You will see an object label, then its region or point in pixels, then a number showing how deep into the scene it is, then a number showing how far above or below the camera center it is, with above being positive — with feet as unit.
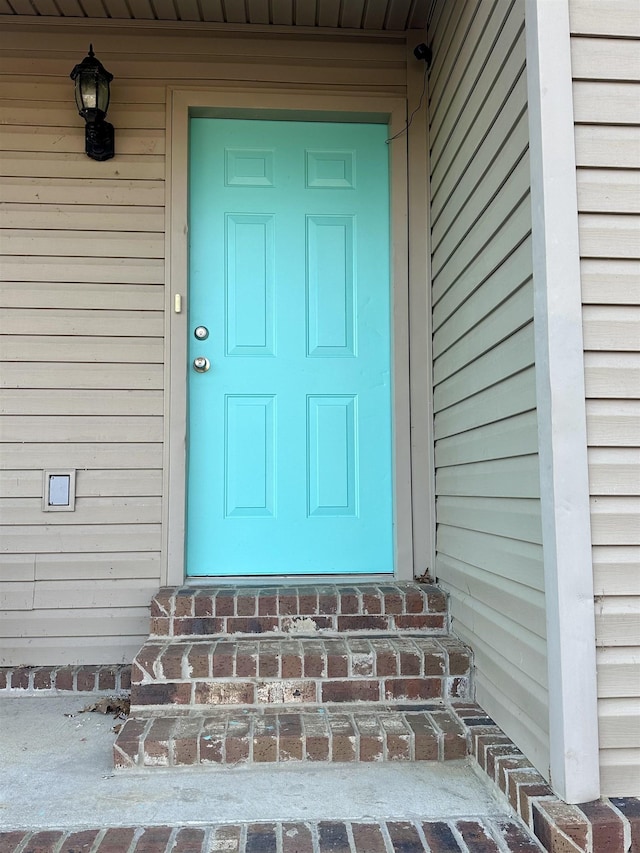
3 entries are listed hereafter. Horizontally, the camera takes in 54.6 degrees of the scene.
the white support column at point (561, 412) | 4.54 +0.47
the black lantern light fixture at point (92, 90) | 7.89 +4.91
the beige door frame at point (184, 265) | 8.16 +2.85
